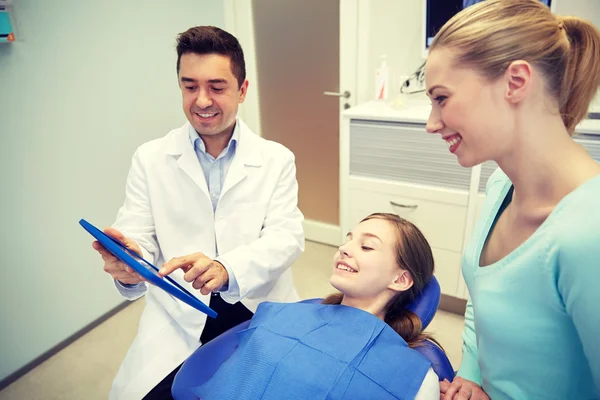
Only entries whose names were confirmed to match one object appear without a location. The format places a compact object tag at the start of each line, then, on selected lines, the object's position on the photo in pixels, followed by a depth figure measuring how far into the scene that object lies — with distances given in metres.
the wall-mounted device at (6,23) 1.54
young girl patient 0.89
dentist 1.25
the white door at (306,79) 2.50
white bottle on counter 2.31
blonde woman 0.68
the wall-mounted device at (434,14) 2.04
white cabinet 1.97
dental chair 0.98
